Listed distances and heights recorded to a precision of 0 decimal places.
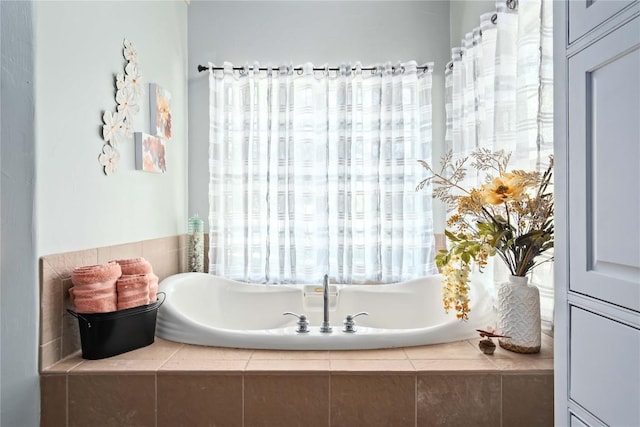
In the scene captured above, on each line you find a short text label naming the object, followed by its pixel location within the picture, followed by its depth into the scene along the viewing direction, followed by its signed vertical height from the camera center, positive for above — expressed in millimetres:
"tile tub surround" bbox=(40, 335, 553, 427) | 1452 -680
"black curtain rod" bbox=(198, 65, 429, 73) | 2822 +978
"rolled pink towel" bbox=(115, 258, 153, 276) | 1822 -260
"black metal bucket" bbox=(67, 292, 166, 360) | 1578 -493
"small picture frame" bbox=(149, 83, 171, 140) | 2346 +590
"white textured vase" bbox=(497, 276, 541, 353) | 1630 -448
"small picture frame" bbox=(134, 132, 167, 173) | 2178 +317
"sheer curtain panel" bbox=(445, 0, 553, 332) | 1748 +595
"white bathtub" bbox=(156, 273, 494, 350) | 2432 -596
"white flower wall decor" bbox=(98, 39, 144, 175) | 1895 +489
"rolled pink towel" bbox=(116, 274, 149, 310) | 1666 -342
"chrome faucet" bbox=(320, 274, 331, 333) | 1866 -509
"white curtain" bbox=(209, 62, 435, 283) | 2797 +197
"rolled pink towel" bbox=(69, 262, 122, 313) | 1558 -312
